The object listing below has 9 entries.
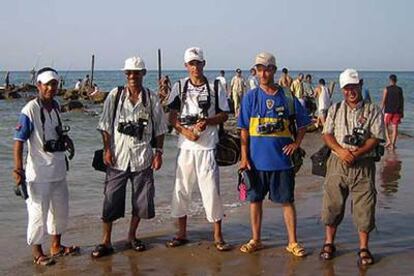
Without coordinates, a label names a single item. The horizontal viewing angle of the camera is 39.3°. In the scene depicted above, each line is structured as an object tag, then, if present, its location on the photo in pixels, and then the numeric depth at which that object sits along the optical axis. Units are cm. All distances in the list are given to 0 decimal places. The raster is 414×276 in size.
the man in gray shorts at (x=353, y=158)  551
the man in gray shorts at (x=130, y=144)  590
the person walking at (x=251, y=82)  1840
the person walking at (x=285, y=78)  1777
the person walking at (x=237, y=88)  2089
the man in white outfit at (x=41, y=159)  556
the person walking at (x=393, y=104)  1480
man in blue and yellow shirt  576
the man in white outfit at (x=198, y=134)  601
